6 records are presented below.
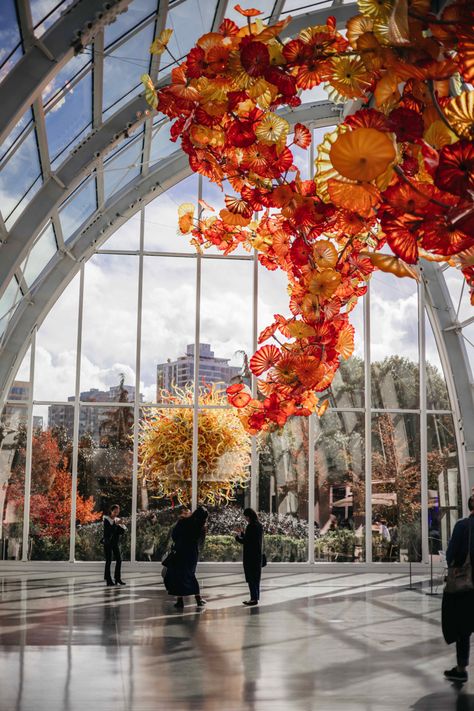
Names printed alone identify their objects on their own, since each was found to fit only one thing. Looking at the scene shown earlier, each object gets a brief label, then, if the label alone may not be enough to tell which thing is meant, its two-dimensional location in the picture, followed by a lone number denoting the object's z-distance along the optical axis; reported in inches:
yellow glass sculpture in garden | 662.5
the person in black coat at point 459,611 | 260.8
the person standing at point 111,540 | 517.7
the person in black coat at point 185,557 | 418.3
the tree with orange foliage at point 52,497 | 658.2
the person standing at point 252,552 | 443.5
